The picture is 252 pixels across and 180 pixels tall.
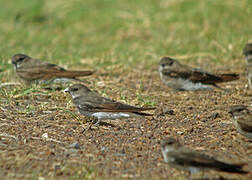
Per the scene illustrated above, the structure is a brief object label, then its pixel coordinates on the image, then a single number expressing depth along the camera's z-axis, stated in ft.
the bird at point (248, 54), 55.16
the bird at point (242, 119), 35.42
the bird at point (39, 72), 55.57
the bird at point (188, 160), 28.40
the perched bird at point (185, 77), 56.08
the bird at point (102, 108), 41.10
